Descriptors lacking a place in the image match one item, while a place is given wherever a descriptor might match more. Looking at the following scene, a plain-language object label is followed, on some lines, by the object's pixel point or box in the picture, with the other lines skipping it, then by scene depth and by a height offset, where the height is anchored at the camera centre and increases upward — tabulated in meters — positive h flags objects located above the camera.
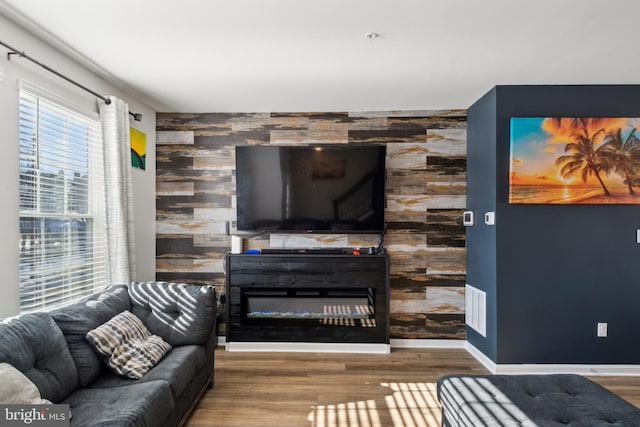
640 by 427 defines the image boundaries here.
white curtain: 3.30 +0.20
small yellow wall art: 3.94 +0.70
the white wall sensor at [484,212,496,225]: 3.58 -0.05
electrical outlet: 3.48 -1.06
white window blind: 2.62 +0.09
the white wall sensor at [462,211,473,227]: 4.07 -0.06
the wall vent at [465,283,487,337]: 3.77 -0.99
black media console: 4.10 -0.92
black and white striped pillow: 2.32 -0.85
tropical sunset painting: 3.43 +0.48
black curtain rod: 2.39 +1.00
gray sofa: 1.89 -0.86
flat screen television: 4.16 +0.29
